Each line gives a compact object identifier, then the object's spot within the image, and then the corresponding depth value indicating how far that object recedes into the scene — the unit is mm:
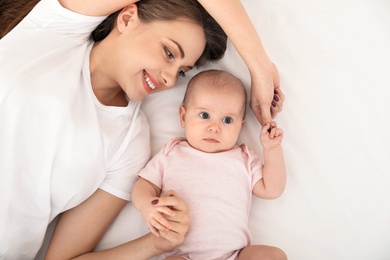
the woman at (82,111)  1260
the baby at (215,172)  1315
